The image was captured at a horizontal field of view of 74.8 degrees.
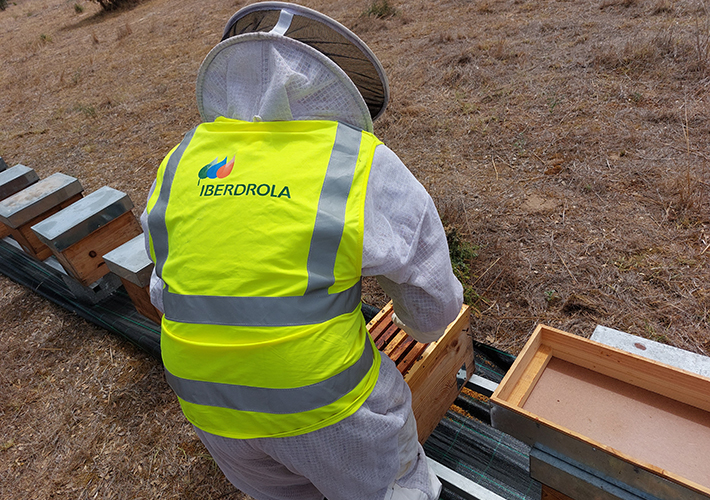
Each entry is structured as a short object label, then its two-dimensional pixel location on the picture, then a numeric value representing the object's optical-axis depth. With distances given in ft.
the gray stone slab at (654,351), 5.25
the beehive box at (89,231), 9.05
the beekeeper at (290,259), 3.49
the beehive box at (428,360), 6.04
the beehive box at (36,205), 10.05
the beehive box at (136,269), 8.40
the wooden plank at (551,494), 5.08
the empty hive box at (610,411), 4.38
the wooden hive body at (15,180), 11.52
